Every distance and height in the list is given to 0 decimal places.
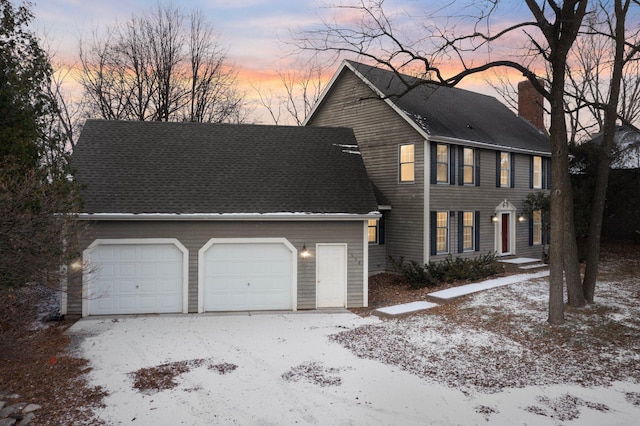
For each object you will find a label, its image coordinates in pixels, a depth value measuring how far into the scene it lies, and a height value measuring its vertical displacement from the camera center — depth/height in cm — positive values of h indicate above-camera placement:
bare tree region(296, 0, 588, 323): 1045 +410
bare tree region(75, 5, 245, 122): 2803 +987
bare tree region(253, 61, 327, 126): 3425 +924
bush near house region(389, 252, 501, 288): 1566 -202
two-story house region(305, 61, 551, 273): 1750 +211
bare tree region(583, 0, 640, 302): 1198 +184
